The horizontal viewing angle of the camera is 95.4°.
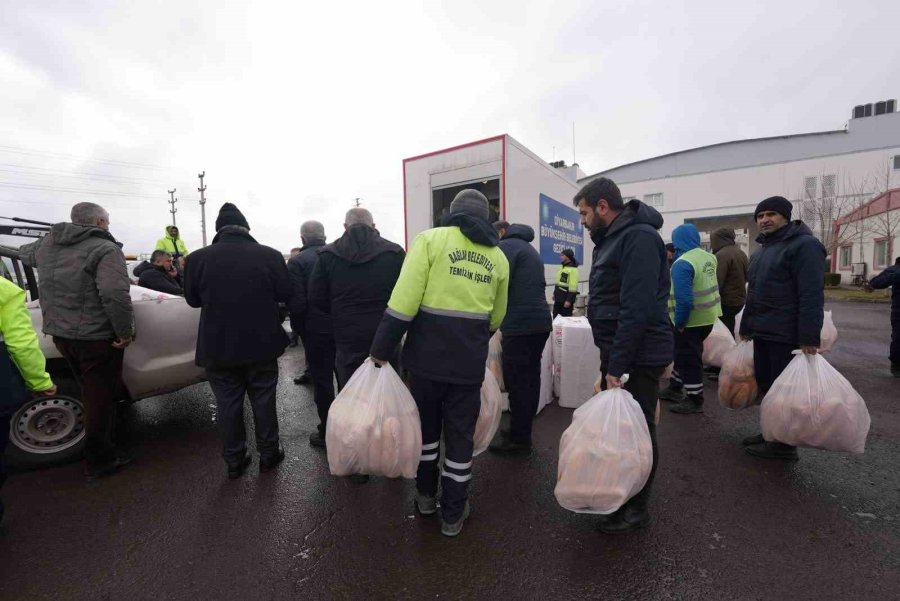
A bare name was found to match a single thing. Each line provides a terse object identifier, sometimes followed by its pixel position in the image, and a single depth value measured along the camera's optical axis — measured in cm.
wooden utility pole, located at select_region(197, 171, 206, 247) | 3045
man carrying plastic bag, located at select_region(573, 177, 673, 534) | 221
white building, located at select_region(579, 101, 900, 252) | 2517
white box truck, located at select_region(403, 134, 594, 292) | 527
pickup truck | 316
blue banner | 642
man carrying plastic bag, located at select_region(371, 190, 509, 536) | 221
